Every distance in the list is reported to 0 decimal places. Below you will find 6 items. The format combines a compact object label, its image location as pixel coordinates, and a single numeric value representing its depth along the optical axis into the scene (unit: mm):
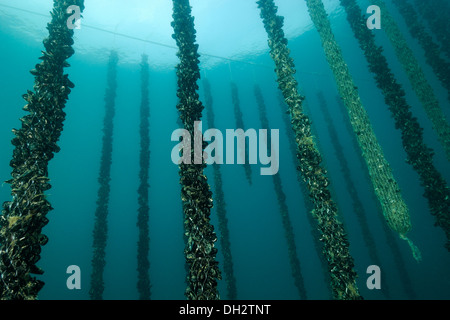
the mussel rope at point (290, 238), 14625
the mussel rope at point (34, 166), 3223
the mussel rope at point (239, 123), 16277
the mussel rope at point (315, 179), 4586
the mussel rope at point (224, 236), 12897
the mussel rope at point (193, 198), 3797
